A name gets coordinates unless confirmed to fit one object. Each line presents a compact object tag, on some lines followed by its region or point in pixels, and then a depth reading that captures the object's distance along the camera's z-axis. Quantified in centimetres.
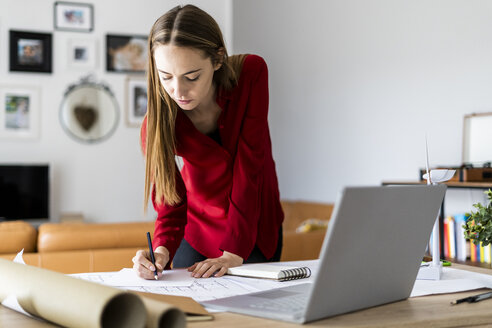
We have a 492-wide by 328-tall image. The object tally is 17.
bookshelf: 324
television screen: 568
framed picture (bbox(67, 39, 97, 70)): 598
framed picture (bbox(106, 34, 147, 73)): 608
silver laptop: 89
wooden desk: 91
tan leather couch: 261
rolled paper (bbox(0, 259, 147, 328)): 82
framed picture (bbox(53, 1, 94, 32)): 595
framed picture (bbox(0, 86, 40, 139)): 576
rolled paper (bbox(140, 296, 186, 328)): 81
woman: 144
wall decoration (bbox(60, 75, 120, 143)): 595
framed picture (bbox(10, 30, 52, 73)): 581
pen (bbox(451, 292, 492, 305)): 110
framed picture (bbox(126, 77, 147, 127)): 612
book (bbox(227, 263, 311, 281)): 129
